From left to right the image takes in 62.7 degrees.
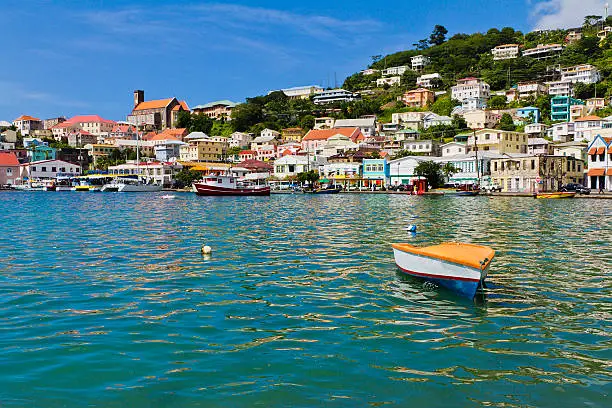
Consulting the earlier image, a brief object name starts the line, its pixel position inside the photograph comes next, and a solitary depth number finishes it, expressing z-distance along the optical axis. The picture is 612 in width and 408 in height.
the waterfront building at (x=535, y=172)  72.62
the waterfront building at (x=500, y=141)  90.38
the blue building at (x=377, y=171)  93.06
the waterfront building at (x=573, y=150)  81.94
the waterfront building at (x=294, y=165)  105.38
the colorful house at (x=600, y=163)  68.06
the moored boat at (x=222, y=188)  79.12
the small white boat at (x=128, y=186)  104.19
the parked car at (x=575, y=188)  67.10
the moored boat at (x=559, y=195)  60.06
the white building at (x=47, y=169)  121.56
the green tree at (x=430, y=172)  82.69
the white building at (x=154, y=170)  119.38
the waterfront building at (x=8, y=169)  120.94
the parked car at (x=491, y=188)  76.56
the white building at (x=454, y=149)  91.38
